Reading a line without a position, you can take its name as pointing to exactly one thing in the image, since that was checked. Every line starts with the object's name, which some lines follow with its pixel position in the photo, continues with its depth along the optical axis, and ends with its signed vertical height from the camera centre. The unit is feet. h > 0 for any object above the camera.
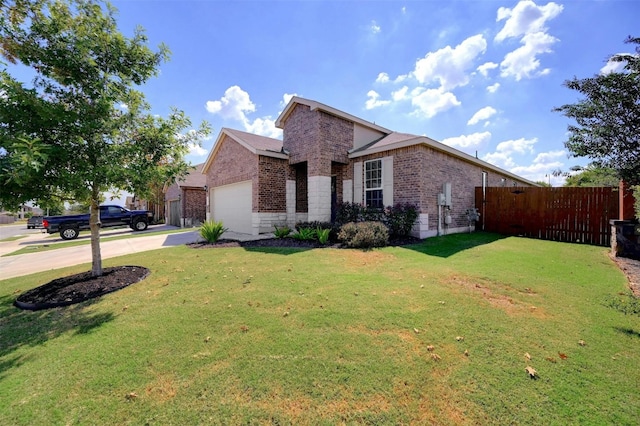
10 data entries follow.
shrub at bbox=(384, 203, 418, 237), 32.63 -1.79
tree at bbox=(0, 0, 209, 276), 14.06 +5.97
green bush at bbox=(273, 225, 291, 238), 36.01 -3.47
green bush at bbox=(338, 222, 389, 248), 28.04 -3.06
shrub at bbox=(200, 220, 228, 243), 34.91 -3.11
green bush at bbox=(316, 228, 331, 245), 30.83 -3.37
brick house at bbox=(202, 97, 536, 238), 33.99 +4.83
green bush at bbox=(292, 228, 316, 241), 33.17 -3.49
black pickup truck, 51.06 -2.28
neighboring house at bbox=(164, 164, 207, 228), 70.79 +1.58
